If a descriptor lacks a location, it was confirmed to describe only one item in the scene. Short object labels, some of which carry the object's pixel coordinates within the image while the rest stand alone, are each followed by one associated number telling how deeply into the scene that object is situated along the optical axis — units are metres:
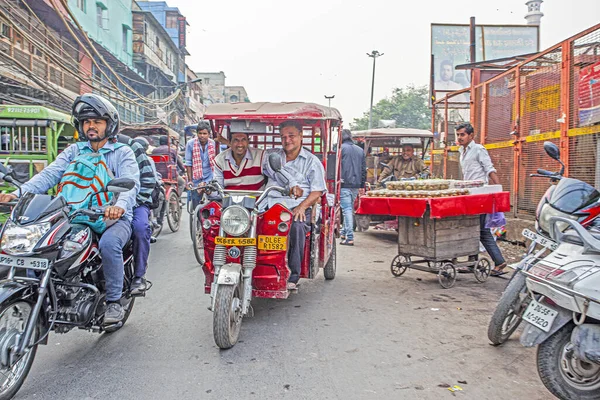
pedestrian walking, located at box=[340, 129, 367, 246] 8.62
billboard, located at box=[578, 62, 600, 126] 5.86
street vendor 9.68
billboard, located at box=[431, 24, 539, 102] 18.67
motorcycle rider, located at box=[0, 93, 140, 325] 3.38
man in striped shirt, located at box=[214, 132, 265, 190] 5.13
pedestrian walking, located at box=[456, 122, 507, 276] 6.15
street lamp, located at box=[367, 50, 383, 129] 39.41
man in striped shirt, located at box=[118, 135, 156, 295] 3.87
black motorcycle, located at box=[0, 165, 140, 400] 2.72
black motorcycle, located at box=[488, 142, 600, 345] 3.30
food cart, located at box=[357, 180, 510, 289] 5.46
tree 50.16
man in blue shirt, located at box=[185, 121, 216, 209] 7.37
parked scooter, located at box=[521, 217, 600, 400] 2.61
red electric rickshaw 3.63
